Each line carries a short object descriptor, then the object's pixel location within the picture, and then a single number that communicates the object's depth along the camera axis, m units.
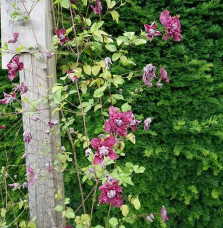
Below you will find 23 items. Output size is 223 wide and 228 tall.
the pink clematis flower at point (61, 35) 1.23
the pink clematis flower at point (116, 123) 0.96
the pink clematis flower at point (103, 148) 0.92
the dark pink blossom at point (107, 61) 1.15
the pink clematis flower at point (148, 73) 1.03
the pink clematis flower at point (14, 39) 1.20
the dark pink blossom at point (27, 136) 1.28
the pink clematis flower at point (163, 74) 1.18
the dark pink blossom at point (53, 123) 1.30
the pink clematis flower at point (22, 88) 1.20
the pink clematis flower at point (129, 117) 0.98
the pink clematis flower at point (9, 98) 1.21
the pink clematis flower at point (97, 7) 1.28
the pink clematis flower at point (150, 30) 1.12
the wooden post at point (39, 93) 1.31
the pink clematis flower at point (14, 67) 1.16
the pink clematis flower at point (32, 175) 1.27
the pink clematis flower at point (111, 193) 0.95
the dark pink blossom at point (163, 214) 1.25
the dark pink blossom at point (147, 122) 1.19
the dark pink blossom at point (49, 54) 1.25
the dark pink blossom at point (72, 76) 1.08
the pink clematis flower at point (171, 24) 1.09
